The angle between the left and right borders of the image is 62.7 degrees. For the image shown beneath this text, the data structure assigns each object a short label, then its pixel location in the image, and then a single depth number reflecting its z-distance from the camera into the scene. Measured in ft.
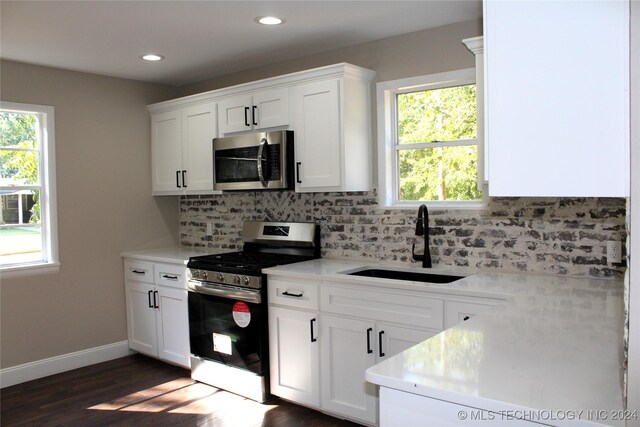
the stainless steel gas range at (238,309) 11.09
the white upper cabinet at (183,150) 13.83
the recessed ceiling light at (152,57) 12.46
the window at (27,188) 13.07
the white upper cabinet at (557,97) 3.46
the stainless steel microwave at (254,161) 11.71
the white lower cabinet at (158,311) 13.12
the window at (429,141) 10.62
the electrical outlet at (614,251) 8.71
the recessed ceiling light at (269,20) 9.86
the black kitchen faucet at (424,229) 10.50
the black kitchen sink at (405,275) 10.31
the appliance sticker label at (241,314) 11.19
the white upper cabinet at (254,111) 11.97
